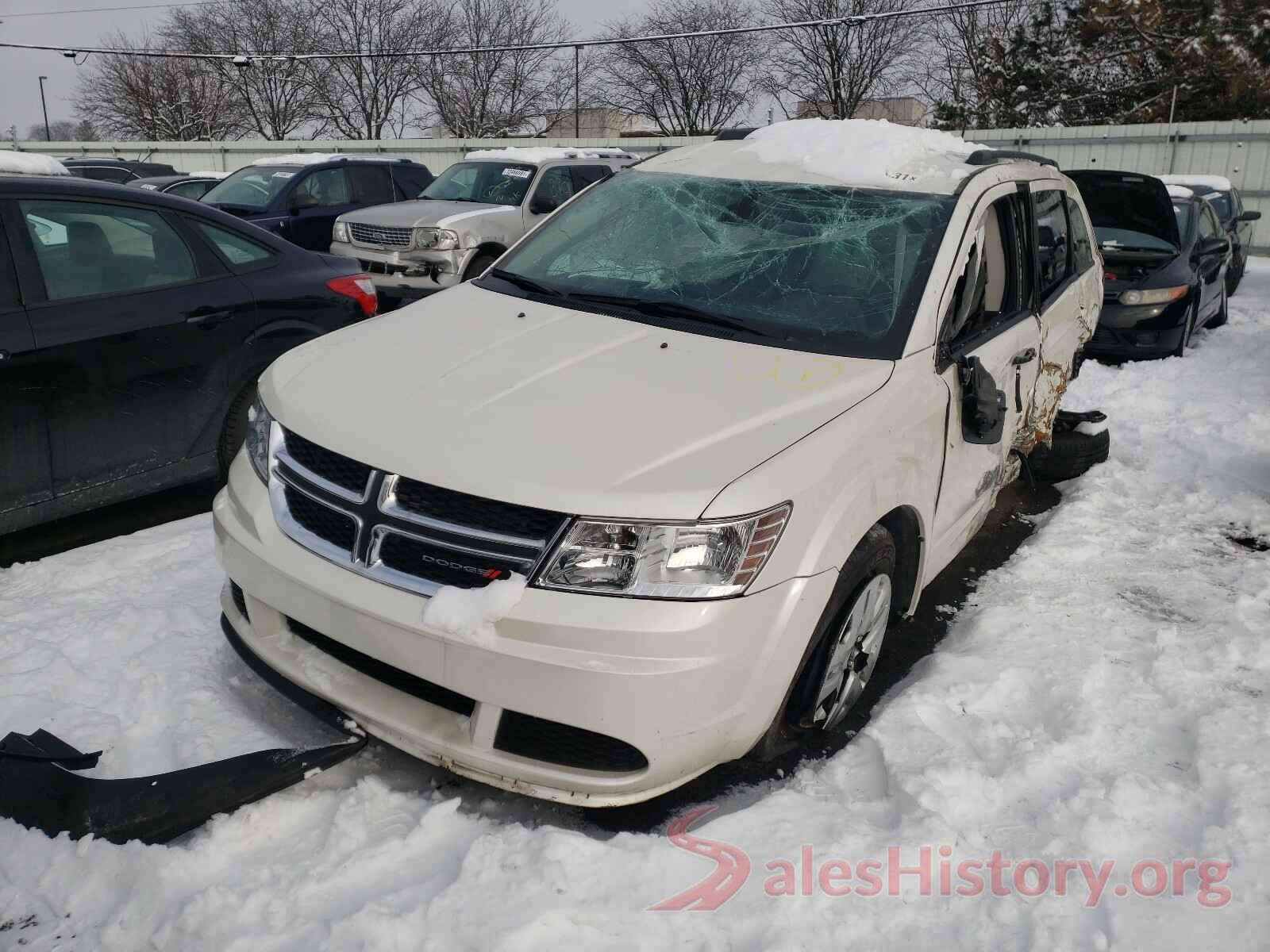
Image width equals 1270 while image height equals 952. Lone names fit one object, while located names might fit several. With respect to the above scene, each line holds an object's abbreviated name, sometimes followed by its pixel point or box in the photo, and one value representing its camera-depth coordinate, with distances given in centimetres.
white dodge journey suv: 240
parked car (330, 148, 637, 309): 1023
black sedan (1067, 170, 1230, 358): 888
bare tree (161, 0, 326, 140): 4581
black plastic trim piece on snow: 257
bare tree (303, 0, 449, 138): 4575
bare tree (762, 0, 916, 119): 3844
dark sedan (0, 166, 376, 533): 404
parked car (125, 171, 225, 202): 1603
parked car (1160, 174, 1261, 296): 1331
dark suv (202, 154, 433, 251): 1204
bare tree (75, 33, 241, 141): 4625
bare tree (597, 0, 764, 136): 4228
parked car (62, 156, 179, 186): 1892
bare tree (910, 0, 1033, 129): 3153
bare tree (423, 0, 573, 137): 4447
